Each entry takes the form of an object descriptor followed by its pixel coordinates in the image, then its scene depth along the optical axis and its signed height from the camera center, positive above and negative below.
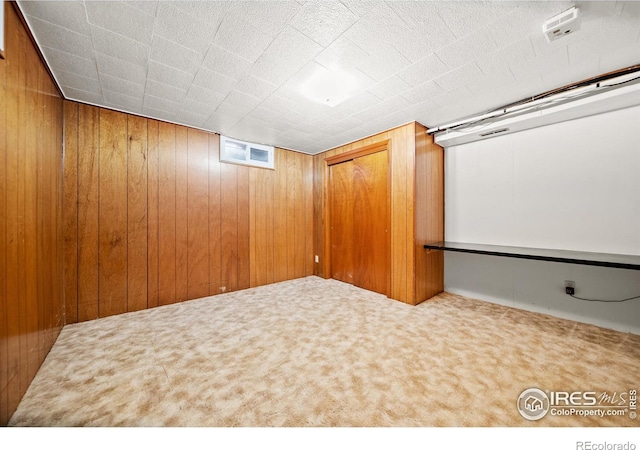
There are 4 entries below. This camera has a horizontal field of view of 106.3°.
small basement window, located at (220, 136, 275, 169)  3.65 +1.18
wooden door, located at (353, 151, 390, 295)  3.55 +0.04
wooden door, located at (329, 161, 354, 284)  4.10 +0.08
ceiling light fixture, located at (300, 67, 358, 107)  2.13 +1.34
